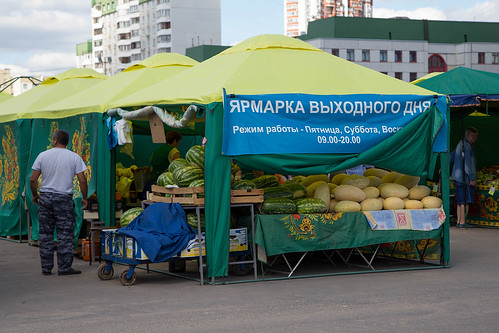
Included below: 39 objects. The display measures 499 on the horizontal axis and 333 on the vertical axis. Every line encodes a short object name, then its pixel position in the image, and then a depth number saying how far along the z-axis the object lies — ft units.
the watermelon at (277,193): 36.06
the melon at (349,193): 37.11
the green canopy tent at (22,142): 51.96
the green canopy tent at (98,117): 43.62
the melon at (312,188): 38.22
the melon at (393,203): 37.29
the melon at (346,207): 36.52
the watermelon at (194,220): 34.96
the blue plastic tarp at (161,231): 33.37
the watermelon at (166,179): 37.28
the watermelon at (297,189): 36.81
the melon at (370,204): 36.88
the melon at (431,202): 37.96
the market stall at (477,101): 54.80
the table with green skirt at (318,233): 34.94
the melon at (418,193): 38.29
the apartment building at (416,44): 288.10
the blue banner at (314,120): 34.22
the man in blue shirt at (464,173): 57.41
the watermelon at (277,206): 35.37
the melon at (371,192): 37.81
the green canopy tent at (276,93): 34.19
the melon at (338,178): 39.88
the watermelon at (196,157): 36.55
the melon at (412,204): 37.60
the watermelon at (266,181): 37.17
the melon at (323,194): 37.01
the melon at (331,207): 37.06
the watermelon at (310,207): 35.96
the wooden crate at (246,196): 34.68
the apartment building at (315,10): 581.98
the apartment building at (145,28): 419.74
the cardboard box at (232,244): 34.30
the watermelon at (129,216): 38.29
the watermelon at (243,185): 35.58
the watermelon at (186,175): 35.55
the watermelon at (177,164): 36.83
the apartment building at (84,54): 526.57
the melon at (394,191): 37.83
